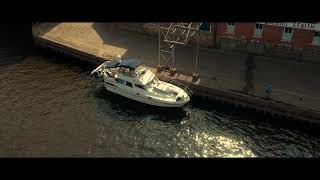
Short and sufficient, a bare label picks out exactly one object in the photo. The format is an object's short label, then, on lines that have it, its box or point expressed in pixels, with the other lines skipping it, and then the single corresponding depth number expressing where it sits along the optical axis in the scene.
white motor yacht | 43.94
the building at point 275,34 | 46.22
